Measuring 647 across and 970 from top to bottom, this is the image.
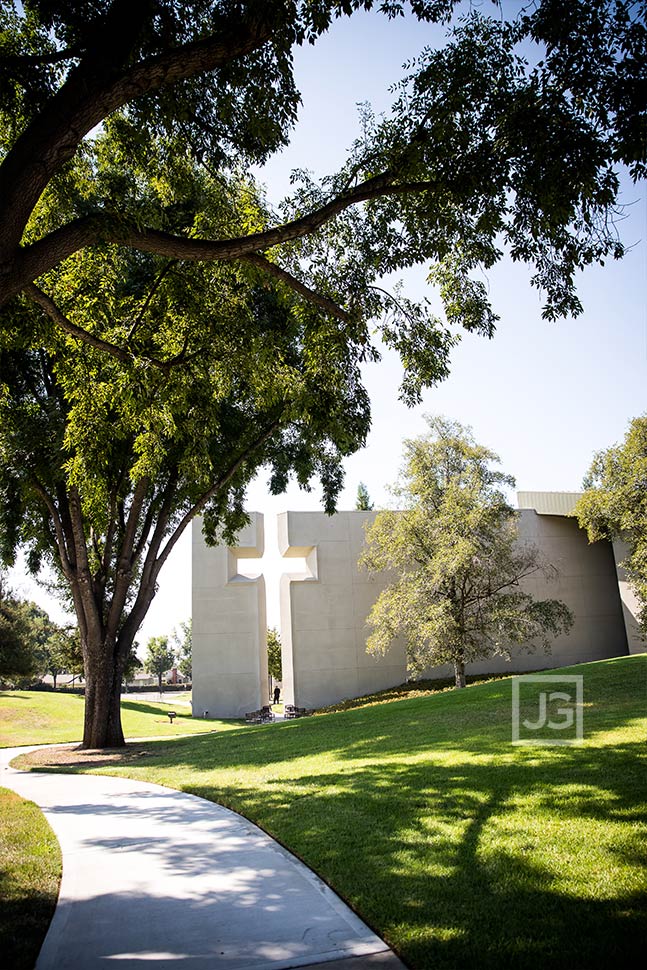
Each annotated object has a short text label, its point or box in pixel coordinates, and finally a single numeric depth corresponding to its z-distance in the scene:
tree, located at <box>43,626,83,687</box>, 34.88
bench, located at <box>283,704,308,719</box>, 28.89
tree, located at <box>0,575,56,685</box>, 35.03
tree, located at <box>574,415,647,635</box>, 24.58
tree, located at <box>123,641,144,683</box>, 38.10
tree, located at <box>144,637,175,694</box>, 83.95
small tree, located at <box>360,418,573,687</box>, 23.03
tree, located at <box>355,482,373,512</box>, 49.78
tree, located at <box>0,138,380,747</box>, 8.07
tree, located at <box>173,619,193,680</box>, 106.69
